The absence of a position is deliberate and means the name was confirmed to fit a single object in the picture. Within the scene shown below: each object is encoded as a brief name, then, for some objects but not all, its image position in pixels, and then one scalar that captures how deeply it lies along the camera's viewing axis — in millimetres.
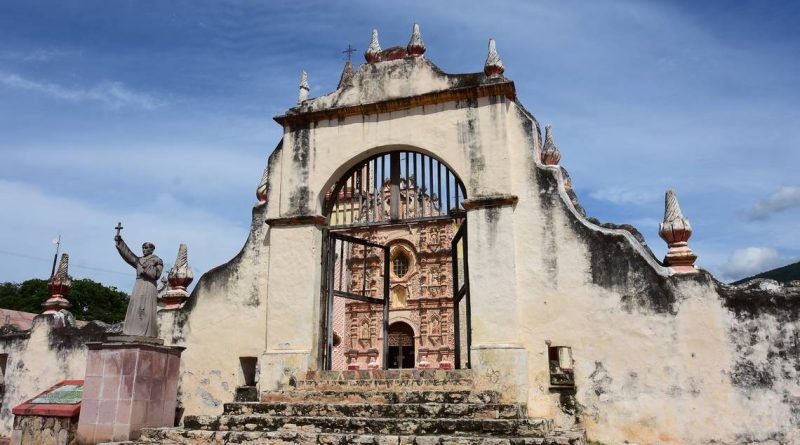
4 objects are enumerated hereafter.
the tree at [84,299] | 42731
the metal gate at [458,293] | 9344
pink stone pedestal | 8641
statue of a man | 9273
